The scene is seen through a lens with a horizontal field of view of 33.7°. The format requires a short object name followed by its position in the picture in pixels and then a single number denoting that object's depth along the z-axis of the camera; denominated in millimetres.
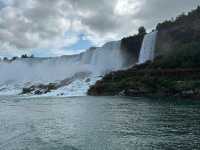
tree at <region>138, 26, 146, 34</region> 116644
